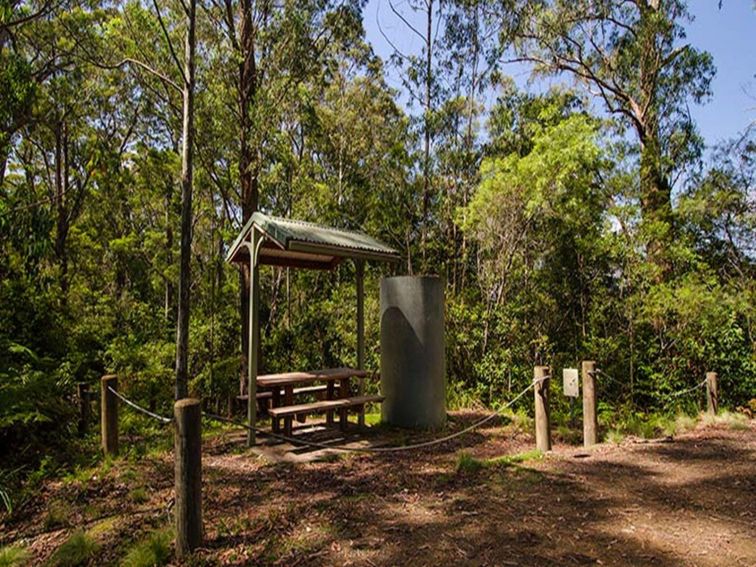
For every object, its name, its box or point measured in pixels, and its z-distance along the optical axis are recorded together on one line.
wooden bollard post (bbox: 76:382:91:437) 5.95
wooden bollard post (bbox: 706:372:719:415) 6.88
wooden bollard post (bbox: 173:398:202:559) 2.78
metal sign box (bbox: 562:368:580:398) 5.11
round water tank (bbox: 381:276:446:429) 6.24
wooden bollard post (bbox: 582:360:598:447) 5.39
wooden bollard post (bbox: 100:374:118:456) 5.18
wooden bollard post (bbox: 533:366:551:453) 5.11
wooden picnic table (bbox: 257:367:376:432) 5.68
